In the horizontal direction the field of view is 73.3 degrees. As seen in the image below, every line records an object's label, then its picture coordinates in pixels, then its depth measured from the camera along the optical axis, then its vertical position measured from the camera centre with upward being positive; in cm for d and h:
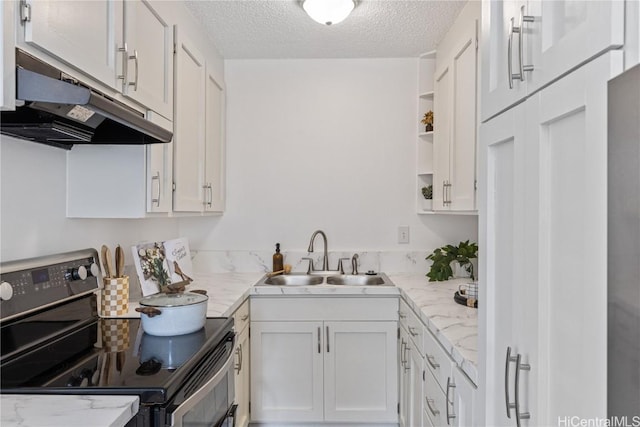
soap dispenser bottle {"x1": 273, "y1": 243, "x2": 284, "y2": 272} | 295 -34
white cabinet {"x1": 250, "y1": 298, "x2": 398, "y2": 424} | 250 -86
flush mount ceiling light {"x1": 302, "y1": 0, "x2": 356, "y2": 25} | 205 +99
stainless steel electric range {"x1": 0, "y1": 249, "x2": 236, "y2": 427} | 106 -42
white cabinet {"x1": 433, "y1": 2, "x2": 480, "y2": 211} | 201 +53
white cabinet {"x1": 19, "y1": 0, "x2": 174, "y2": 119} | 105 +52
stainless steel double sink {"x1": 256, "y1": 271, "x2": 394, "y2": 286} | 287 -44
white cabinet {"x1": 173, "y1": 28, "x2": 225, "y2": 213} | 206 +44
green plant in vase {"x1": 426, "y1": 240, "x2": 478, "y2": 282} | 256 -27
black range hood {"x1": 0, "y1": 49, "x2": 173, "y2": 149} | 94 +27
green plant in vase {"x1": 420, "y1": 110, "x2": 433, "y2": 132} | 289 +63
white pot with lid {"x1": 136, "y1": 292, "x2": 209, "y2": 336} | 146 -35
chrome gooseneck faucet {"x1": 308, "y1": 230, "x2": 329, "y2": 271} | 299 -29
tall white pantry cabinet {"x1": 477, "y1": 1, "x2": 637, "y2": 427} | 61 +1
